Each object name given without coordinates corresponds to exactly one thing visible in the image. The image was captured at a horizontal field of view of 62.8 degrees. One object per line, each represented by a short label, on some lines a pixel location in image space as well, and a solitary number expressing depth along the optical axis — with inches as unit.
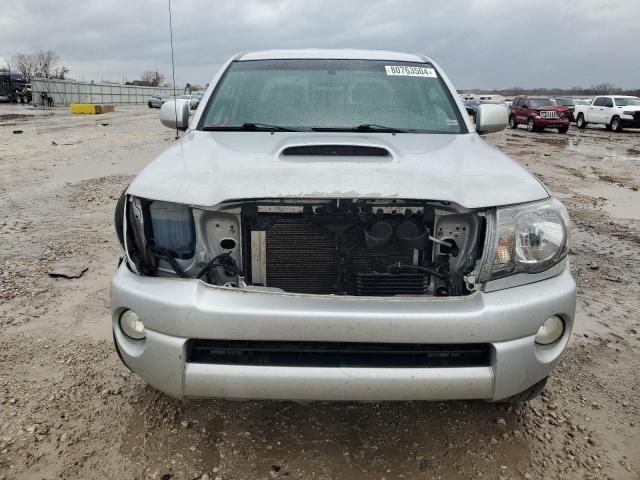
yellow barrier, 1307.8
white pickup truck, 924.6
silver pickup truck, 73.8
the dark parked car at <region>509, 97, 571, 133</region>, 920.3
